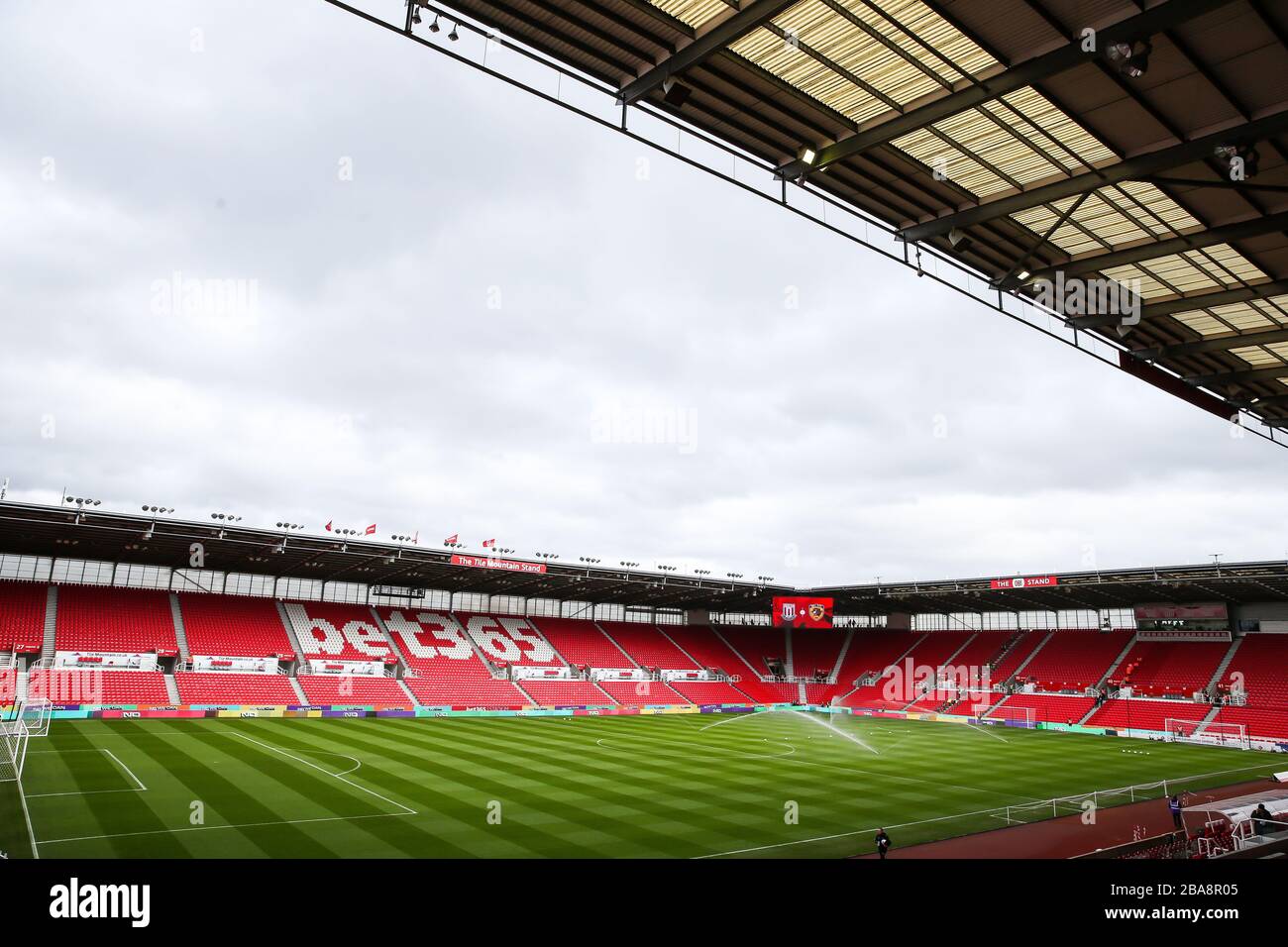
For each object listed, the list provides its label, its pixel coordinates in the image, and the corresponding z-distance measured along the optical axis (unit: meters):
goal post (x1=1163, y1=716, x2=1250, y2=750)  49.12
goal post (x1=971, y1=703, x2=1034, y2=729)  60.44
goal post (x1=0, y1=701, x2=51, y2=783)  24.36
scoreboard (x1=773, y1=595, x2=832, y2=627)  66.94
